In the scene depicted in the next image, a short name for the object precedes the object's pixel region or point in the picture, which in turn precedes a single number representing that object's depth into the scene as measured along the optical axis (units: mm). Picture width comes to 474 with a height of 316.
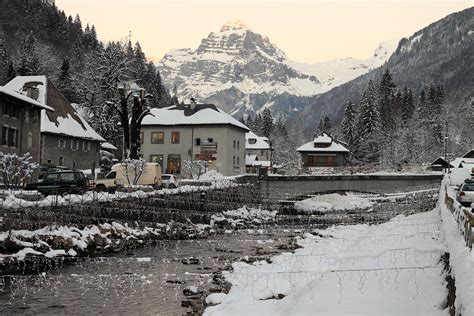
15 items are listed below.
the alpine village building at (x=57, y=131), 57000
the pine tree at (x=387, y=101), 121406
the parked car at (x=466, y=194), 29656
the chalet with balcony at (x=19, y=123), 45375
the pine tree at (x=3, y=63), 102475
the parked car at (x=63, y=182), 33078
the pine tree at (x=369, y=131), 109188
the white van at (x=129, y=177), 40188
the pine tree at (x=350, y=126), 115000
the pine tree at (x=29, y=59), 96562
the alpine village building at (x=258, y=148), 138375
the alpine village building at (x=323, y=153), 105562
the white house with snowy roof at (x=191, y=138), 75000
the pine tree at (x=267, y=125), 174875
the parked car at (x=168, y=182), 44750
